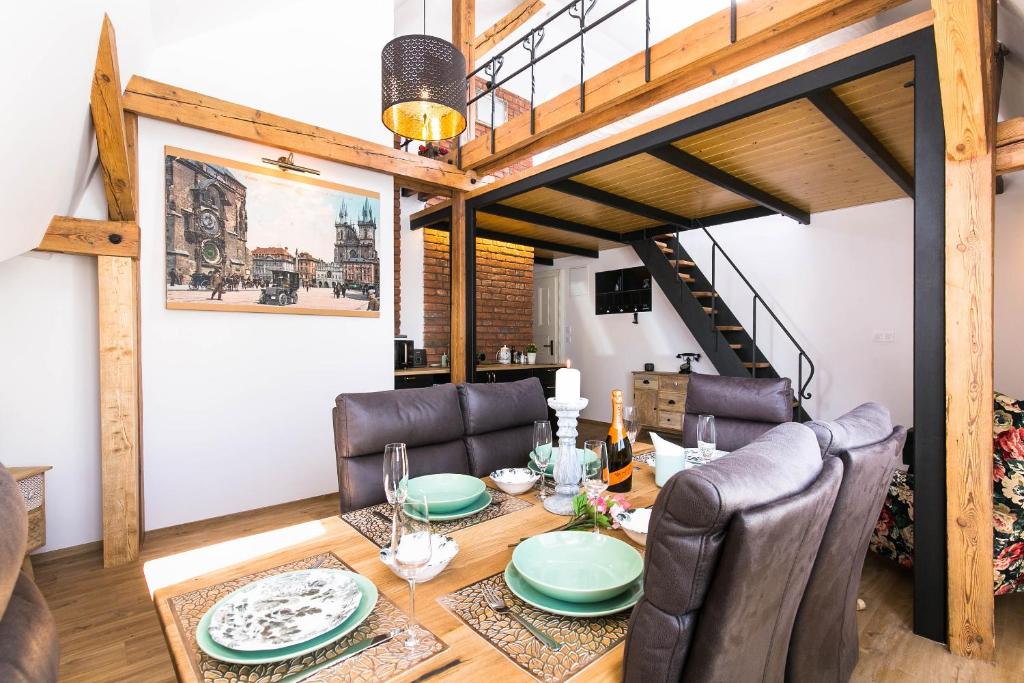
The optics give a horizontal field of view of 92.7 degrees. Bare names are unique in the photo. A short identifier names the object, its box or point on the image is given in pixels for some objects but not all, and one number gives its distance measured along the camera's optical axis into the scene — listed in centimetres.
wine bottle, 163
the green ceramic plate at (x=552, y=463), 173
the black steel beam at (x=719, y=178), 318
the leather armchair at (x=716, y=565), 69
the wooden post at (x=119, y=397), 268
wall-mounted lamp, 337
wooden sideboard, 556
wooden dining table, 78
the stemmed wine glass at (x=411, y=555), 85
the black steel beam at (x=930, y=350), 190
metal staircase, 496
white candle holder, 148
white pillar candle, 146
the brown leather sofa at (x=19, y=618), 62
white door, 754
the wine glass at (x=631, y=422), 172
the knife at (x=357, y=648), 78
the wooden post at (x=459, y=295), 417
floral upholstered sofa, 207
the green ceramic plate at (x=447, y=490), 143
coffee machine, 466
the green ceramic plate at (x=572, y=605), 92
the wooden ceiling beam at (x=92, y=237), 259
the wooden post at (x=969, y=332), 180
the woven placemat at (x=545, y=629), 80
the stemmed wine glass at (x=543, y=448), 163
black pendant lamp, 189
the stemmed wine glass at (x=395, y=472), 119
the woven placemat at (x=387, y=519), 133
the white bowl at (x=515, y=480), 163
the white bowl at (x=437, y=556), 103
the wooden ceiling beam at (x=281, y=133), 291
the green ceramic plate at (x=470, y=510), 141
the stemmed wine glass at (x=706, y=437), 171
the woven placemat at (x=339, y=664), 77
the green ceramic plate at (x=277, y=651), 79
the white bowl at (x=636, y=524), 120
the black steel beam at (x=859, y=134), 253
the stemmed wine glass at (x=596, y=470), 131
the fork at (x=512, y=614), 84
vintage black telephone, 568
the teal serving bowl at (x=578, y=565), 94
